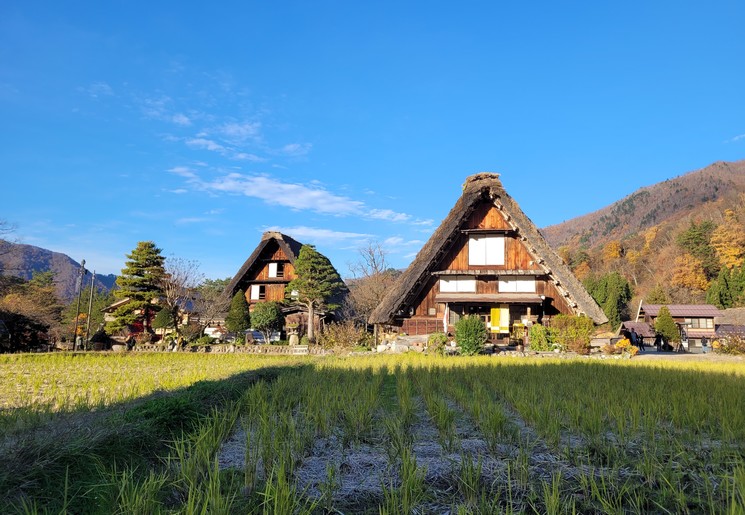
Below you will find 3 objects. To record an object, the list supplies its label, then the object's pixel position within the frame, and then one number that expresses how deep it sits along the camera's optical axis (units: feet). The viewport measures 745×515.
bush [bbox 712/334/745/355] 46.68
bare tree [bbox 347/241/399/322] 84.74
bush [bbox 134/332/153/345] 67.82
